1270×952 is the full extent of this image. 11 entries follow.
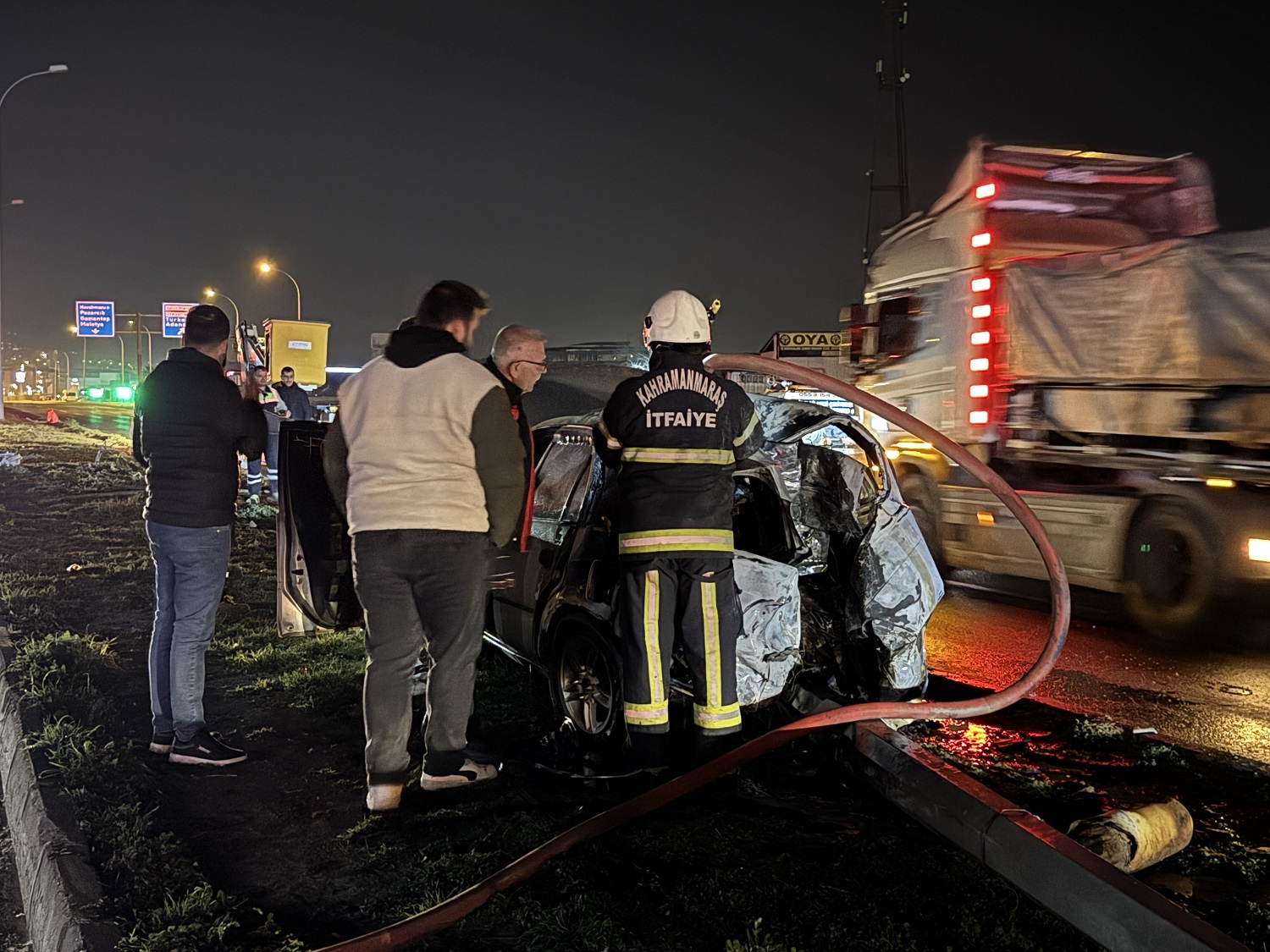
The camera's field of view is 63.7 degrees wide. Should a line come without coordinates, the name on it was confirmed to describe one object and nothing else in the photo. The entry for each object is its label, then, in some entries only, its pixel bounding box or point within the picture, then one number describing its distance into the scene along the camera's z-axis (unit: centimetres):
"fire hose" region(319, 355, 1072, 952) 342
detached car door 500
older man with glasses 490
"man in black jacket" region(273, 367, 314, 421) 1431
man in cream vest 395
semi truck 677
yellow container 1812
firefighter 418
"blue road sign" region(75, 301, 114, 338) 5397
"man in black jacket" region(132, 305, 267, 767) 441
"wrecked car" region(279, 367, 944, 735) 450
